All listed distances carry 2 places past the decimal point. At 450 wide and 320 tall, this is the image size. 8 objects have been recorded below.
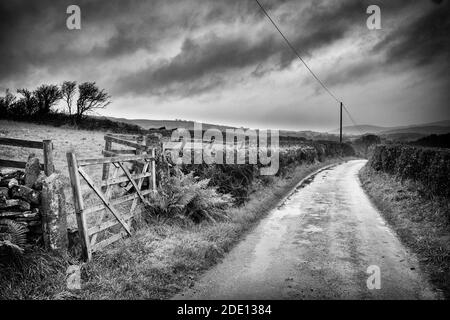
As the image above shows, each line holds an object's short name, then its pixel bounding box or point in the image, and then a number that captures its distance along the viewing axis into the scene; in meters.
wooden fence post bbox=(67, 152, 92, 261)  5.34
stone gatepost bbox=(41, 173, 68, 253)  5.18
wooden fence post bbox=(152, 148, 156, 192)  8.35
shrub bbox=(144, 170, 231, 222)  7.90
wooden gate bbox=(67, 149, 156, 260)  5.40
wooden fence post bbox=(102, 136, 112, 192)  10.84
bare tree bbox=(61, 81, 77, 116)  39.51
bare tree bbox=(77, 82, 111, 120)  40.28
